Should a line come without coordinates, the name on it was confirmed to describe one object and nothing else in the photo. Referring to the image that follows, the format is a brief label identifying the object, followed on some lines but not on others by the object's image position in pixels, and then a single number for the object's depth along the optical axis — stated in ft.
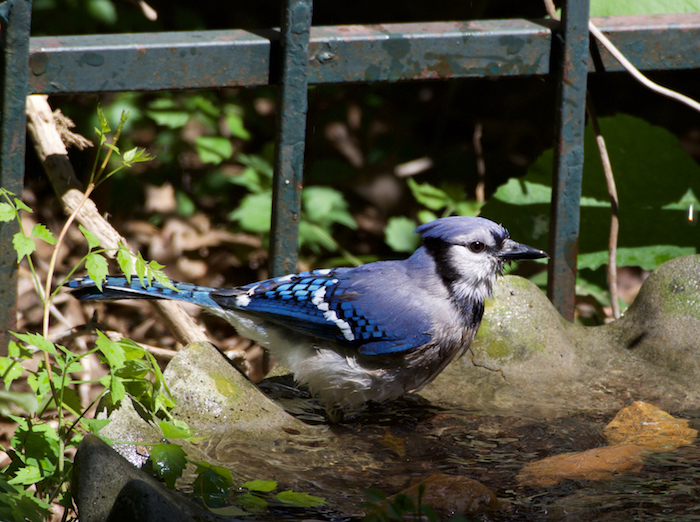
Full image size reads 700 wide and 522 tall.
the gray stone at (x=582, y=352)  17.54
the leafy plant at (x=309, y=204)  28.17
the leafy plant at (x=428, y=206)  29.27
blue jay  17.35
